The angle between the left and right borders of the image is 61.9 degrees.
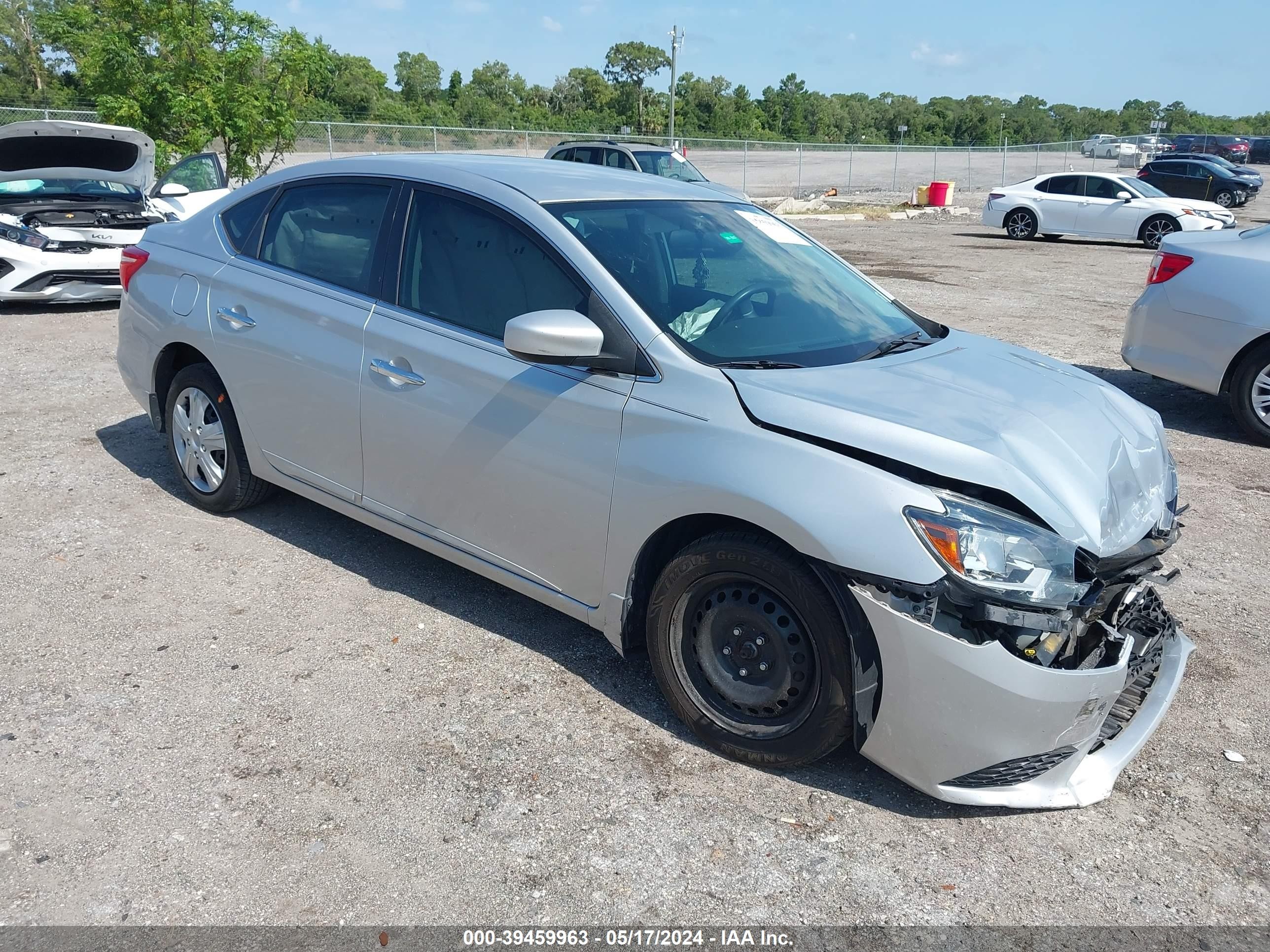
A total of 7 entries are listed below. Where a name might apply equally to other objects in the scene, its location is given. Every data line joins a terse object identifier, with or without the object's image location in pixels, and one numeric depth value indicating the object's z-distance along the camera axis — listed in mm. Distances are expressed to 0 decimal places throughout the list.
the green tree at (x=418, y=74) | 98562
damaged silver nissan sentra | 2918
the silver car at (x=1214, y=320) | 6984
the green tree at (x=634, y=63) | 98562
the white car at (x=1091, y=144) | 60469
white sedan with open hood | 10203
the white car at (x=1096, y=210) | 21688
